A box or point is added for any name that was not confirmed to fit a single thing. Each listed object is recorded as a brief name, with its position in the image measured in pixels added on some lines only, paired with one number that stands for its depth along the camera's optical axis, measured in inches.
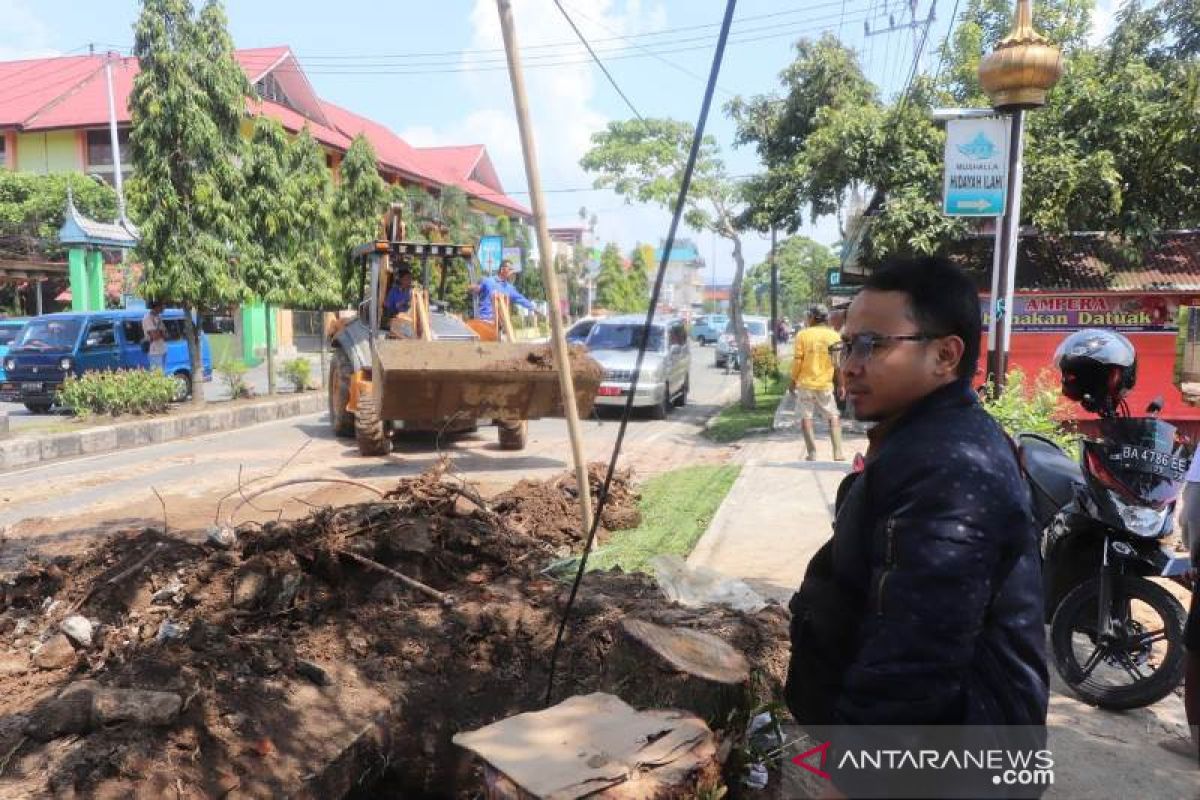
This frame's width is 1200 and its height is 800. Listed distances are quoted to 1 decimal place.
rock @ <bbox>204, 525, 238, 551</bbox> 193.5
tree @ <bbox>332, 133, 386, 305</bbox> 851.4
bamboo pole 182.1
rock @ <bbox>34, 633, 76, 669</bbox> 153.9
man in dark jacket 56.9
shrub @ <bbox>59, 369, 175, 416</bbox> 536.1
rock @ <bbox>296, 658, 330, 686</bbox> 144.8
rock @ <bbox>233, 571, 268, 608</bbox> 172.0
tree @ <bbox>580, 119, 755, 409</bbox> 674.2
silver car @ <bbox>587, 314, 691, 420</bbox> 600.7
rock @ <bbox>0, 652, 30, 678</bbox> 152.9
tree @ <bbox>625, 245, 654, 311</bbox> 2644.2
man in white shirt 653.3
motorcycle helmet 162.2
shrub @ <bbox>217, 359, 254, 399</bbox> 685.3
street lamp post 270.1
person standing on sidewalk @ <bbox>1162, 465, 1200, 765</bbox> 120.6
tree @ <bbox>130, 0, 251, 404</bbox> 563.8
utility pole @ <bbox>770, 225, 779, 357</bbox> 977.4
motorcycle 148.6
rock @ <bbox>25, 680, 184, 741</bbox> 121.4
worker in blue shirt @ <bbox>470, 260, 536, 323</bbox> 464.1
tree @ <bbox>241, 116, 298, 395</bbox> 634.2
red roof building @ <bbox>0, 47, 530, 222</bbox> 1219.2
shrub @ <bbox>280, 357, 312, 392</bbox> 755.4
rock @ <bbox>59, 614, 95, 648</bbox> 158.6
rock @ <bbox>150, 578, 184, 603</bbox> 175.0
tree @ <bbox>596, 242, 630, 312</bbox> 2554.1
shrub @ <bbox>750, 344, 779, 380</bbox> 875.4
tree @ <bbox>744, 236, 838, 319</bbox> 1685.2
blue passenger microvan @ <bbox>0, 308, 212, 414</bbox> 644.7
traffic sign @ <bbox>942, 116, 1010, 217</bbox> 333.1
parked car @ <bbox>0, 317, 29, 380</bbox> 796.0
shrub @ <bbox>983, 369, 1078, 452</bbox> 301.0
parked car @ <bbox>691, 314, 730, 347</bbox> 2021.7
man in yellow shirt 387.9
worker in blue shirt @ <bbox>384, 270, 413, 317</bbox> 440.8
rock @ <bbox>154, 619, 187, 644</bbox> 158.9
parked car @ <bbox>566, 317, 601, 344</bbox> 808.7
